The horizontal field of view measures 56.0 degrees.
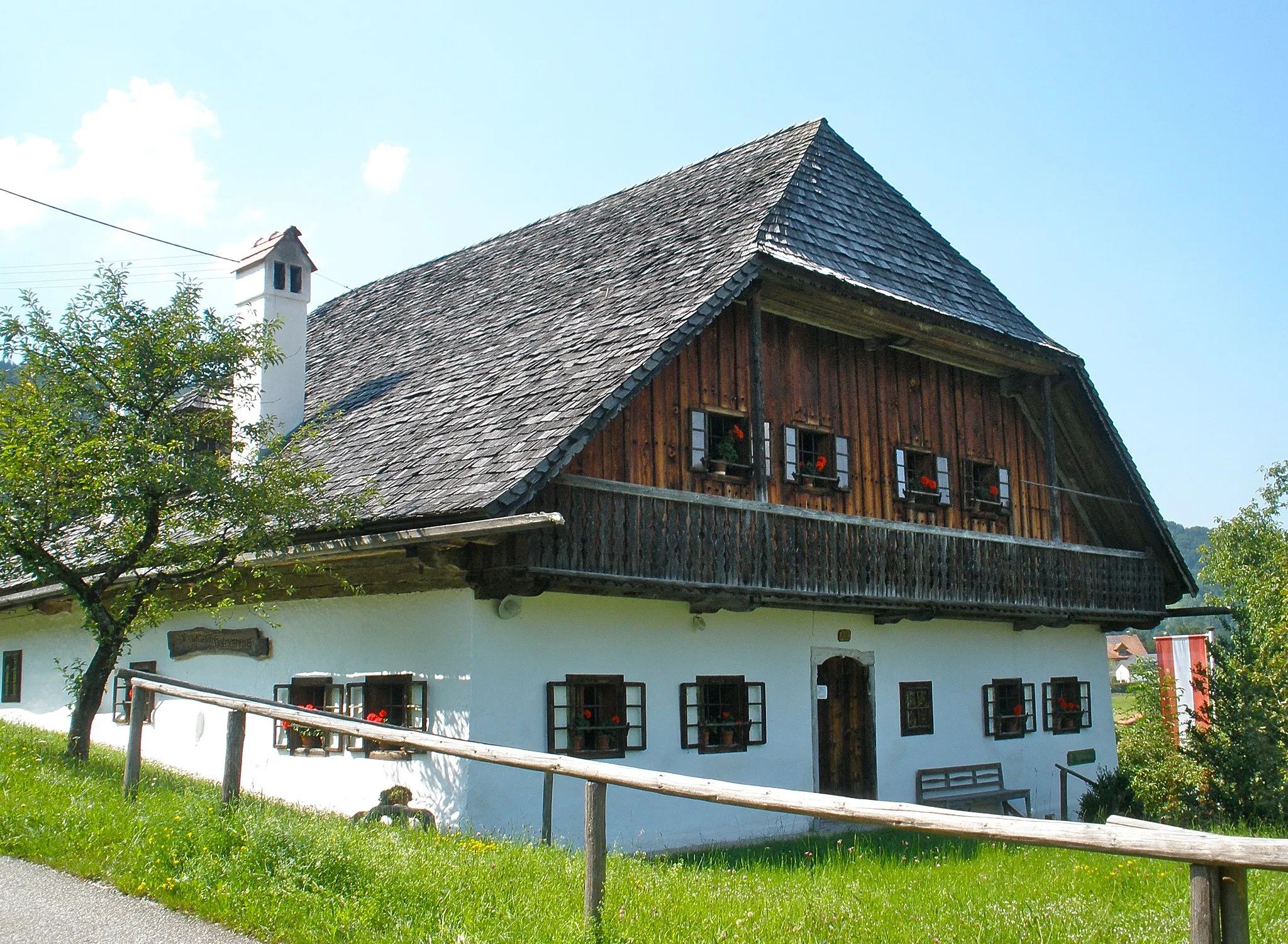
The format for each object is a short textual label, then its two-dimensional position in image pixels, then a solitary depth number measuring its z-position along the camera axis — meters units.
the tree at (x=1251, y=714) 14.28
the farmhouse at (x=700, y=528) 10.56
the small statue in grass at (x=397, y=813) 8.82
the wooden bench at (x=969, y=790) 14.39
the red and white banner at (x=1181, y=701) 15.47
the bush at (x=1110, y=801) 15.54
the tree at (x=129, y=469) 9.62
